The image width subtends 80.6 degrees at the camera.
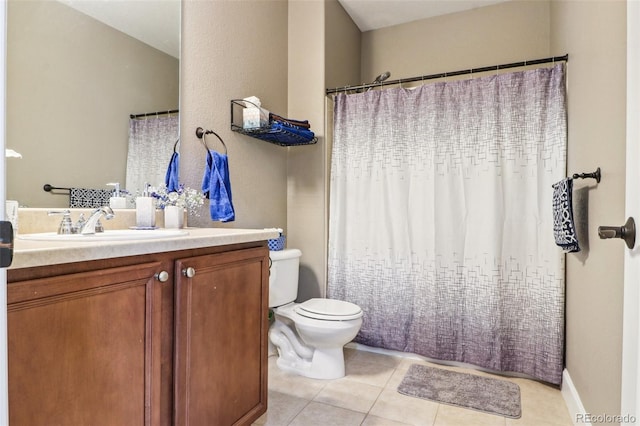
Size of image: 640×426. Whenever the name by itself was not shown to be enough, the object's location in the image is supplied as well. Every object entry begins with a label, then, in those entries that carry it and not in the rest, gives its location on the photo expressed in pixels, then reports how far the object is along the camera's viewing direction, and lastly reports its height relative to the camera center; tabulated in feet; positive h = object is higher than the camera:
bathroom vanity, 2.76 -1.12
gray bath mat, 6.28 -3.23
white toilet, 6.96 -2.19
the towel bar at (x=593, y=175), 4.76 +0.48
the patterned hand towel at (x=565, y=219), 5.50 -0.11
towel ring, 6.61 +1.34
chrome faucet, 4.24 -0.14
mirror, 4.27 +1.61
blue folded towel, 7.41 +1.64
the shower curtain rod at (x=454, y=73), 6.97 +2.82
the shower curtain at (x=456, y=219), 7.11 -0.16
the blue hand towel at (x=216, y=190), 6.33 +0.33
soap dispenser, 5.39 -0.05
